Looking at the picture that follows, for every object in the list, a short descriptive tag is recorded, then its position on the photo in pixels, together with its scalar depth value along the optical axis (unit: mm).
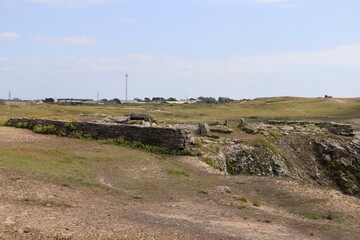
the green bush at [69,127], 23781
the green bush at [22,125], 25641
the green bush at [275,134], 28438
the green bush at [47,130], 24031
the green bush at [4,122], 26603
